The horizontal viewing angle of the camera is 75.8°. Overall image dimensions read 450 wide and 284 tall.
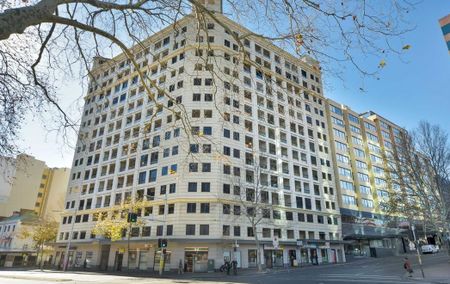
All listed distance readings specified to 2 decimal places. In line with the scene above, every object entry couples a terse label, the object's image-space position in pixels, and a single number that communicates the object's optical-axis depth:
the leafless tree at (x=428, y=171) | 28.59
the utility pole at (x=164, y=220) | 35.03
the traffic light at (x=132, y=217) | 25.62
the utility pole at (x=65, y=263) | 38.78
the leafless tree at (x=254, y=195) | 37.22
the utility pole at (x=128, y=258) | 34.65
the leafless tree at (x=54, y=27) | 3.90
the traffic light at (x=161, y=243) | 27.59
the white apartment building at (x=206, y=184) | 35.53
